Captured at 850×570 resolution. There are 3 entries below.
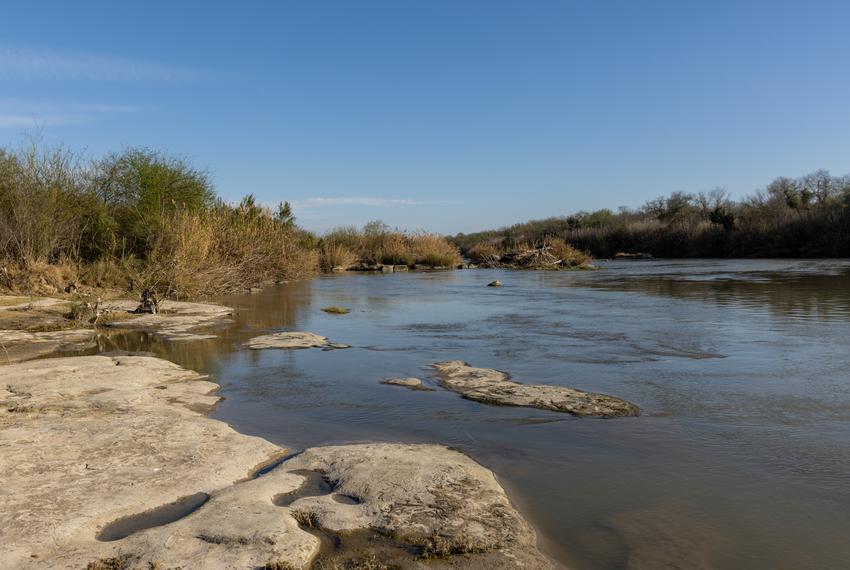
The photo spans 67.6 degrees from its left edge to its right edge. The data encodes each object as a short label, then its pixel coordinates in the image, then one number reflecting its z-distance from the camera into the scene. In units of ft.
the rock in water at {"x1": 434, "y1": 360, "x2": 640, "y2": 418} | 19.06
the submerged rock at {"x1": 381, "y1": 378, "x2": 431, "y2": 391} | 22.47
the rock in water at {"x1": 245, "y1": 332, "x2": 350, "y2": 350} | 31.37
